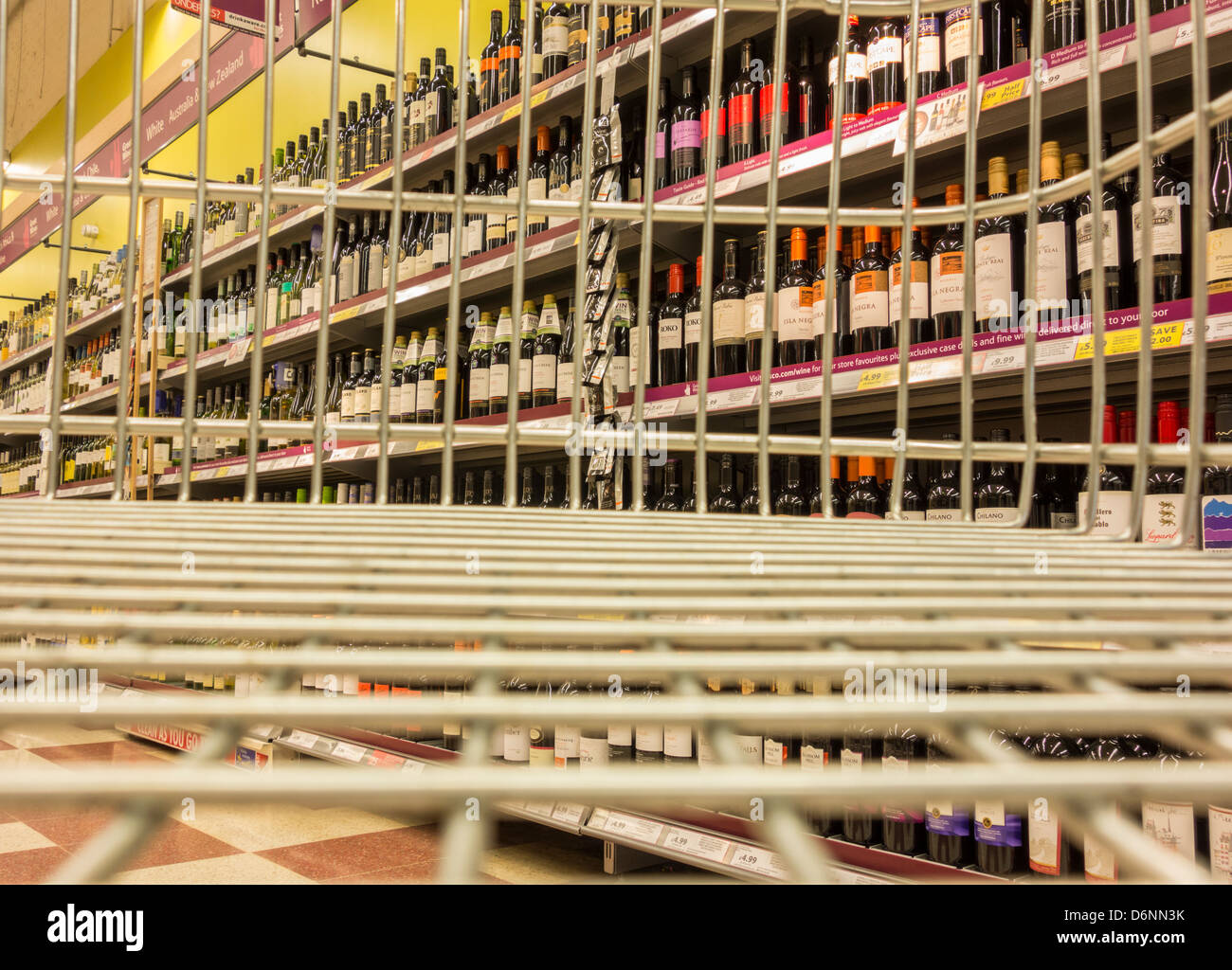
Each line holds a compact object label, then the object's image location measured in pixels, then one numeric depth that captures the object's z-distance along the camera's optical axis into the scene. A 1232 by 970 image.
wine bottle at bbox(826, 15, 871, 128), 2.23
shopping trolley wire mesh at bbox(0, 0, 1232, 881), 0.20
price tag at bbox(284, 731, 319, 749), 3.22
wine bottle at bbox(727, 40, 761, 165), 2.37
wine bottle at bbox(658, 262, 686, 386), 2.52
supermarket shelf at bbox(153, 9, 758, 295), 2.33
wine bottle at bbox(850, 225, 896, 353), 2.05
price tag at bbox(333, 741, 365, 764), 3.12
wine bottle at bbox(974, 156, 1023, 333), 1.79
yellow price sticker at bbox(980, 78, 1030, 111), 1.64
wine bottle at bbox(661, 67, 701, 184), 2.50
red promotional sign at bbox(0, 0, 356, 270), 4.20
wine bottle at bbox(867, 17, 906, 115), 2.10
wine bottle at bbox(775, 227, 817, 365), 2.17
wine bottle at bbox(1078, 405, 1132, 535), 1.59
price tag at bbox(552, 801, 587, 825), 2.37
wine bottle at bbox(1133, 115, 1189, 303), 1.62
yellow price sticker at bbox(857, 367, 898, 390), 1.79
